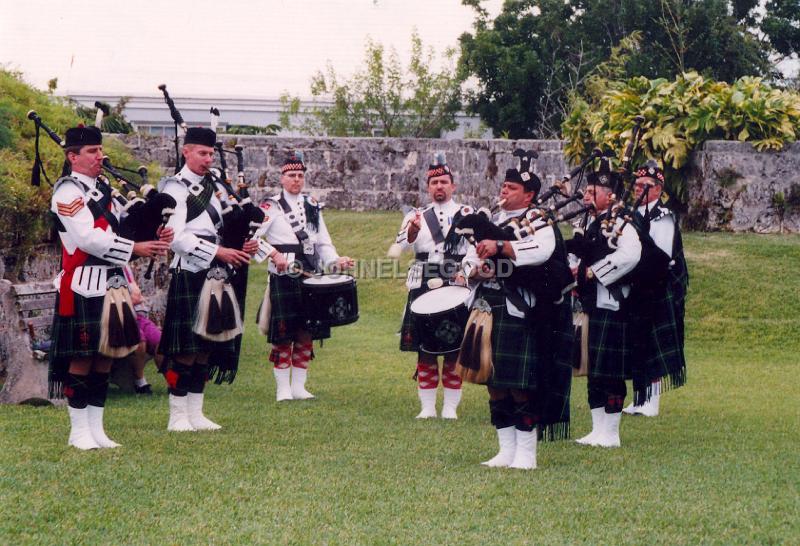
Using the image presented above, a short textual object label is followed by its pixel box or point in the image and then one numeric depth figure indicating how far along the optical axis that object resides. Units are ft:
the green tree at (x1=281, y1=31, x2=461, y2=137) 86.17
